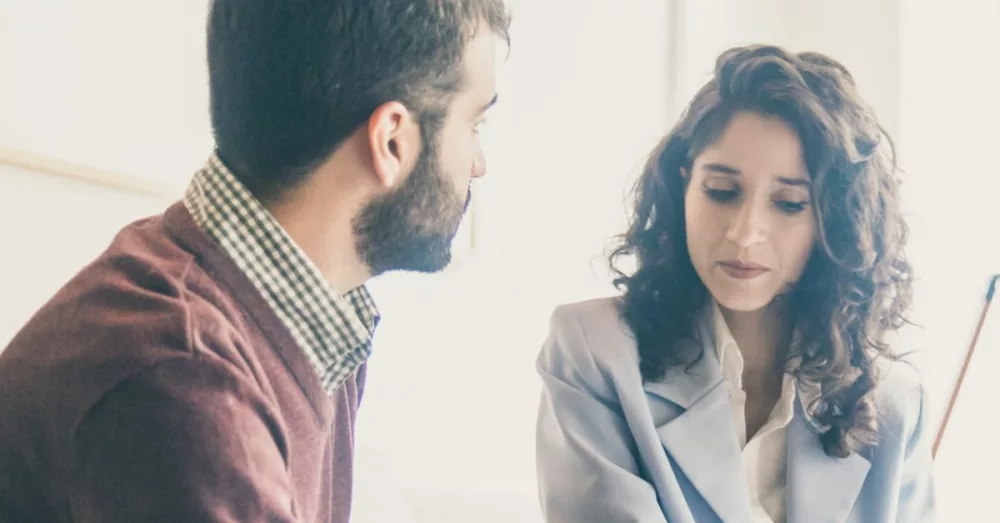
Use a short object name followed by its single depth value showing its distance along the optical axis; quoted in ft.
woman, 3.79
